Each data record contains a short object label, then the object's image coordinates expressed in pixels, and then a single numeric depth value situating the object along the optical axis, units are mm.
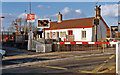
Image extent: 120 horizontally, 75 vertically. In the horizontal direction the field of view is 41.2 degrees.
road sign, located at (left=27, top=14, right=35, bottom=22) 18938
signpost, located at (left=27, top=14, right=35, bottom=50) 18947
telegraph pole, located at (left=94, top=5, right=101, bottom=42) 29900
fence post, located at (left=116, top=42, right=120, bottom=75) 7508
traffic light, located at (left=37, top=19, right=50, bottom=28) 19359
